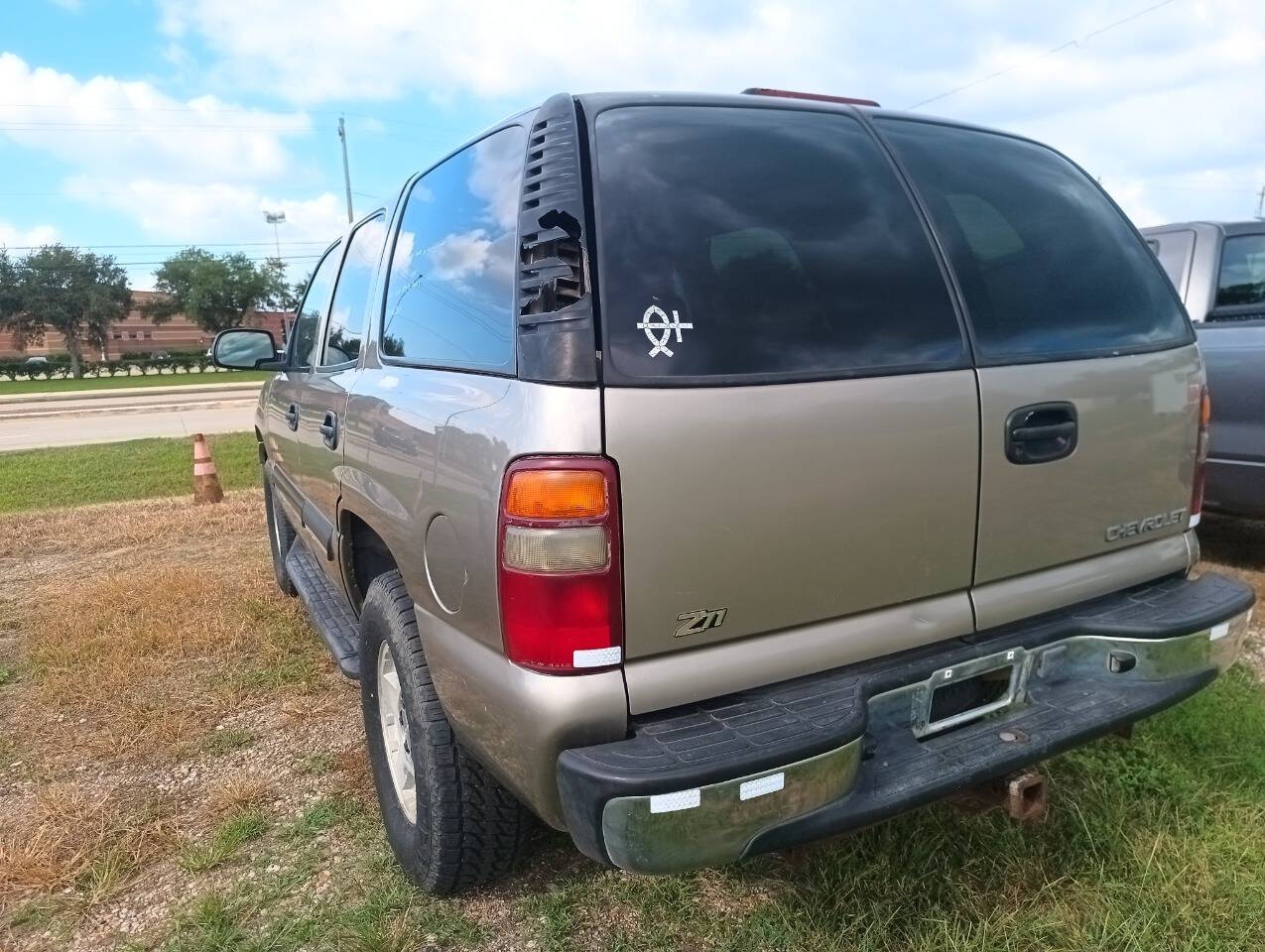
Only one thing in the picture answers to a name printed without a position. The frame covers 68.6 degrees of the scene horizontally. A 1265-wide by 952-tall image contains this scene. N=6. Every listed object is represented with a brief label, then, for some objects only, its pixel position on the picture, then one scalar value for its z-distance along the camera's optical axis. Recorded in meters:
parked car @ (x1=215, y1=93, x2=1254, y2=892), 1.79
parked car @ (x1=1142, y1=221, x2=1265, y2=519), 4.64
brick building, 79.81
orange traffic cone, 8.36
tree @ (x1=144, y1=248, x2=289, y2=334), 63.66
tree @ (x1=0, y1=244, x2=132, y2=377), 63.66
